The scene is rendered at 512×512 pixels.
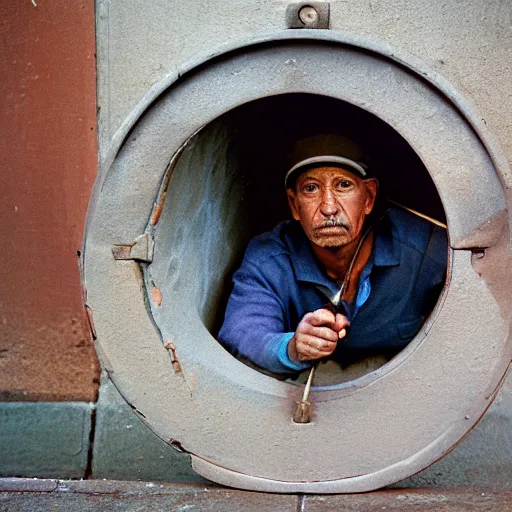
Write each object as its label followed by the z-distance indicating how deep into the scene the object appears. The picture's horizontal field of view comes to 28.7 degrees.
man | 2.61
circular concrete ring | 2.04
